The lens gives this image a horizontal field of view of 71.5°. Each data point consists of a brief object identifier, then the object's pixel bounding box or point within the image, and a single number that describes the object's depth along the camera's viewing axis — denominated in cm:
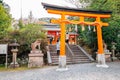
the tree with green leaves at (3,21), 787
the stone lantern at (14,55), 618
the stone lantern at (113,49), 741
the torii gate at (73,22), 513
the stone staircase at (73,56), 671
